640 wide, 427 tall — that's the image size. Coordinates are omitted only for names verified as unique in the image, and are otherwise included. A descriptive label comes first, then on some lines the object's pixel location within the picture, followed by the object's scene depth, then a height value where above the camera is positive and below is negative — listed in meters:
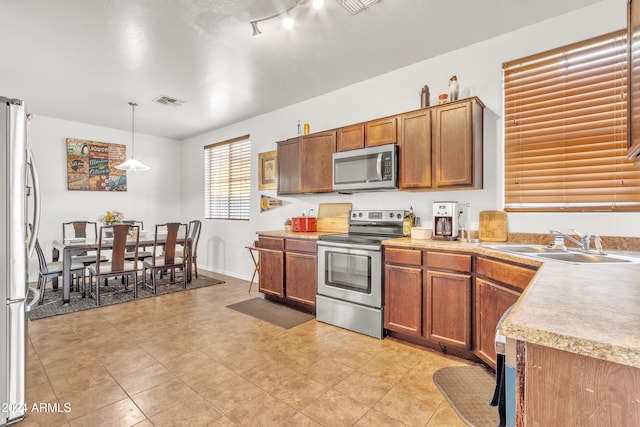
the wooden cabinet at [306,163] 3.75 +0.66
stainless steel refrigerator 1.73 -0.26
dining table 3.92 -0.42
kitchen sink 1.87 -0.25
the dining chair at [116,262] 3.97 -0.62
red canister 4.10 -0.09
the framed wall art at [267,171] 4.85 +0.71
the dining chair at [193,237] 5.11 -0.35
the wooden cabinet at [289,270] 3.55 -0.65
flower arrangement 4.79 -0.05
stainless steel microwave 3.12 +0.50
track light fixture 2.30 +1.57
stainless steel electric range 2.92 -0.57
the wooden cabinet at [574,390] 0.65 -0.38
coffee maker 2.86 -0.03
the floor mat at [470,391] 1.81 -1.15
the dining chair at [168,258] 4.51 -0.64
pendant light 4.49 +0.73
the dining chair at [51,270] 3.92 -0.70
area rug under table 3.61 -1.09
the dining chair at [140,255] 4.88 -0.63
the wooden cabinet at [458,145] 2.68 +0.63
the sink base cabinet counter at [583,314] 0.66 -0.25
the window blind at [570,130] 2.29 +0.68
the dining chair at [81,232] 4.54 -0.28
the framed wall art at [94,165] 5.45 +0.90
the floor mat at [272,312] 3.38 -1.12
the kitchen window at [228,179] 5.47 +0.68
